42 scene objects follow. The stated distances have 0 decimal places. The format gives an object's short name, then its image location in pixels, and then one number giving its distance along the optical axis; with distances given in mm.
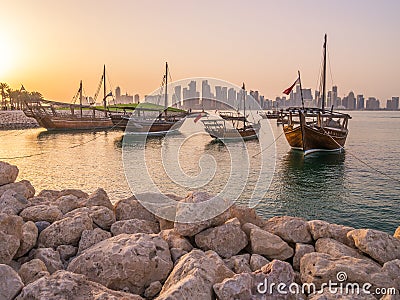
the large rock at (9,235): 4613
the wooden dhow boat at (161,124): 51844
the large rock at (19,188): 7711
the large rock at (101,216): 6039
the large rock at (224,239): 5164
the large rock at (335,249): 4816
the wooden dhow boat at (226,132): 42425
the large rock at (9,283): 3568
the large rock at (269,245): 5078
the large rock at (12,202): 6367
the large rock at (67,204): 6941
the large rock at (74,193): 8797
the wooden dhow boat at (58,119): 57188
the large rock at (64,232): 5336
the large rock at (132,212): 6566
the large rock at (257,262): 4668
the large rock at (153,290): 4202
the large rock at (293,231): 5547
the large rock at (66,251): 5051
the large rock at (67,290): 3459
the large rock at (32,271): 4082
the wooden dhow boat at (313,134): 30766
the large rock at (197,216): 5328
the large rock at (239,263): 4613
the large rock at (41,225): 5796
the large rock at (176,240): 5098
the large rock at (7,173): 8109
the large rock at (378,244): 4805
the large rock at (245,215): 6362
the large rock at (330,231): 5379
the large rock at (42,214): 6090
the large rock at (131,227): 5695
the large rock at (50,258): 4632
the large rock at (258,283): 3574
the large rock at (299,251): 5004
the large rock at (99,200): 7172
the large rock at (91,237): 5141
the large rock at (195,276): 3463
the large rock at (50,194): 8453
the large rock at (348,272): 4070
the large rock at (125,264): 4207
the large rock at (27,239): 5016
